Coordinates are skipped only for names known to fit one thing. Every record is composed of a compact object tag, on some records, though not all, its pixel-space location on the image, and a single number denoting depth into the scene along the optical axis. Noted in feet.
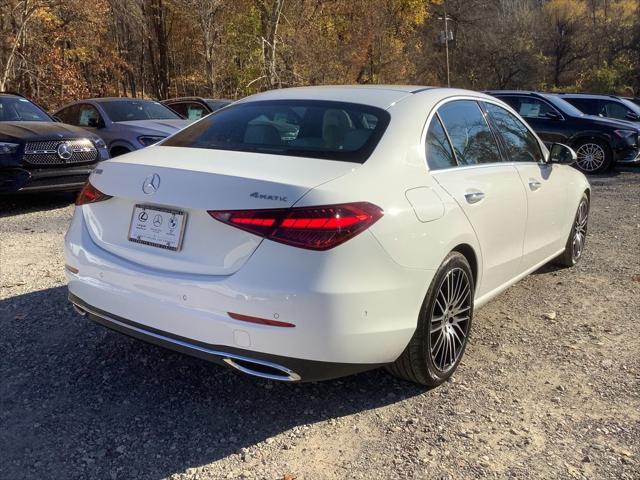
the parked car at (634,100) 50.68
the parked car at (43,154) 23.77
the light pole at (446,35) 112.13
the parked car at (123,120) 30.39
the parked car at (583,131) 40.57
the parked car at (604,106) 45.91
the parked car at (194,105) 40.06
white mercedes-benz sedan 8.29
